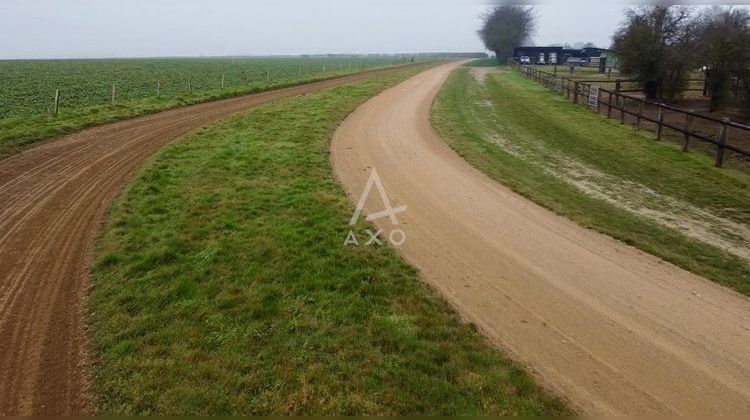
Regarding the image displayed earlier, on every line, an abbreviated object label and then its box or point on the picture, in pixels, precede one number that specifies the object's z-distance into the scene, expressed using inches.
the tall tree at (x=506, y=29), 3654.0
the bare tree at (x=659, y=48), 1157.8
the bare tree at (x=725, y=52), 933.2
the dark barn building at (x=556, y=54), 3251.7
